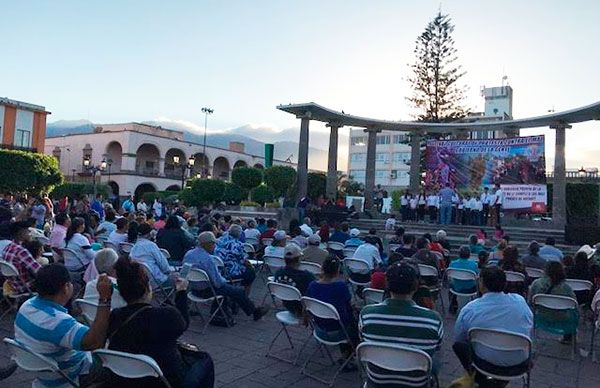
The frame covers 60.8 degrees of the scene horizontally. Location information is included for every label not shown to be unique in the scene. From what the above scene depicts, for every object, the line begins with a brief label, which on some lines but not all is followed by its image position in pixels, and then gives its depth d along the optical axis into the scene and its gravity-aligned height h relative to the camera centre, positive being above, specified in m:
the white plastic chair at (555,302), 5.86 -0.89
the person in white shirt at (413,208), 21.77 +0.46
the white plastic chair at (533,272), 8.06 -0.75
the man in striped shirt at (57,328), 3.31 -0.84
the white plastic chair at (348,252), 9.86 -0.69
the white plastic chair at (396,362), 3.38 -0.97
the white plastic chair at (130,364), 2.94 -0.93
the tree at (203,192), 33.03 +1.09
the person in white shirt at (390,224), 16.09 -0.21
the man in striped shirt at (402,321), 3.70 -0.75
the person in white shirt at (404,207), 22.22 +0.50
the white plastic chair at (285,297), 5.61 -0.94
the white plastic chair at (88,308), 4.49 -0.93
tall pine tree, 37.44 +10.53
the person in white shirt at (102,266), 4.89 -0.60
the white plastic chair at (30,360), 3.24 -1.02
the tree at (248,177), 31.64 +2.13
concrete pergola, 20.59 +4.29
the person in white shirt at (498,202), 19.28 +0.79
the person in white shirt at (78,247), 7.54 -0.66
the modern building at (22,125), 45.12 +6.89
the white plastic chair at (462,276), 7.61 -0.82
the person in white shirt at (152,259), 6.68 -0.69
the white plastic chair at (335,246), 10.89 -0.66
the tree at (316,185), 30.83 +1.80
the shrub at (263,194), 30.95 +1.08
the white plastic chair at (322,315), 4.77 -0.96
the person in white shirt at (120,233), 8.94 -0.49
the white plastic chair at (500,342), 3.90 -0.92
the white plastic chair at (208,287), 6.61 -1.06
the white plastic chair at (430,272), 7.73 -0.79
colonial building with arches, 54.09 +5.77
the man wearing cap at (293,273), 6.52 -0.77
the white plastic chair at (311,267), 7.56 -0.78
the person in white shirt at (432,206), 21.21 +0.58
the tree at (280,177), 28.83 +2.01
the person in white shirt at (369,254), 8.50 -0.62
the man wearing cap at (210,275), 6.84 -0.87
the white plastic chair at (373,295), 5.65 -0.87
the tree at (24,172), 34.53 +1.98
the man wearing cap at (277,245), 9.06 -0.61
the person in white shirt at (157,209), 21.14 -0.09
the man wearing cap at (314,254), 8.23 -0.65
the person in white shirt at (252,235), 12.07 -0.56
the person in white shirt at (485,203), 19.62 +0.74
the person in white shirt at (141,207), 22.25 -0.06
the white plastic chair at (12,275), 5.98 -0.88
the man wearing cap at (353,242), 10.45 -0.54
